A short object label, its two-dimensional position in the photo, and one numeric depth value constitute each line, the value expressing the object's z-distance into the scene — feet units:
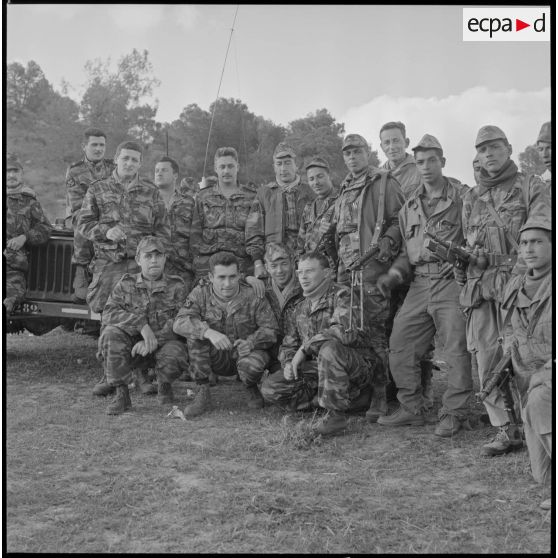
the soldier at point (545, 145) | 14.25
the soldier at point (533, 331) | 11.42
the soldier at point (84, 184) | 20.18
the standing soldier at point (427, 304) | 15.21
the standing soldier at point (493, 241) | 13.74
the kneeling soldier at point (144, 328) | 17.12
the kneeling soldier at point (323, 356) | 15.17
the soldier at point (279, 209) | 19.53
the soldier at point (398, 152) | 20.42
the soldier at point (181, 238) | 20.48
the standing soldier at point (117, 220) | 19.27
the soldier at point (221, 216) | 19.93
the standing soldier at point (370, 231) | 16.55
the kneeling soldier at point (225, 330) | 17.01
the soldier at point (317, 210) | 18.19
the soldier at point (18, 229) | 21.03
